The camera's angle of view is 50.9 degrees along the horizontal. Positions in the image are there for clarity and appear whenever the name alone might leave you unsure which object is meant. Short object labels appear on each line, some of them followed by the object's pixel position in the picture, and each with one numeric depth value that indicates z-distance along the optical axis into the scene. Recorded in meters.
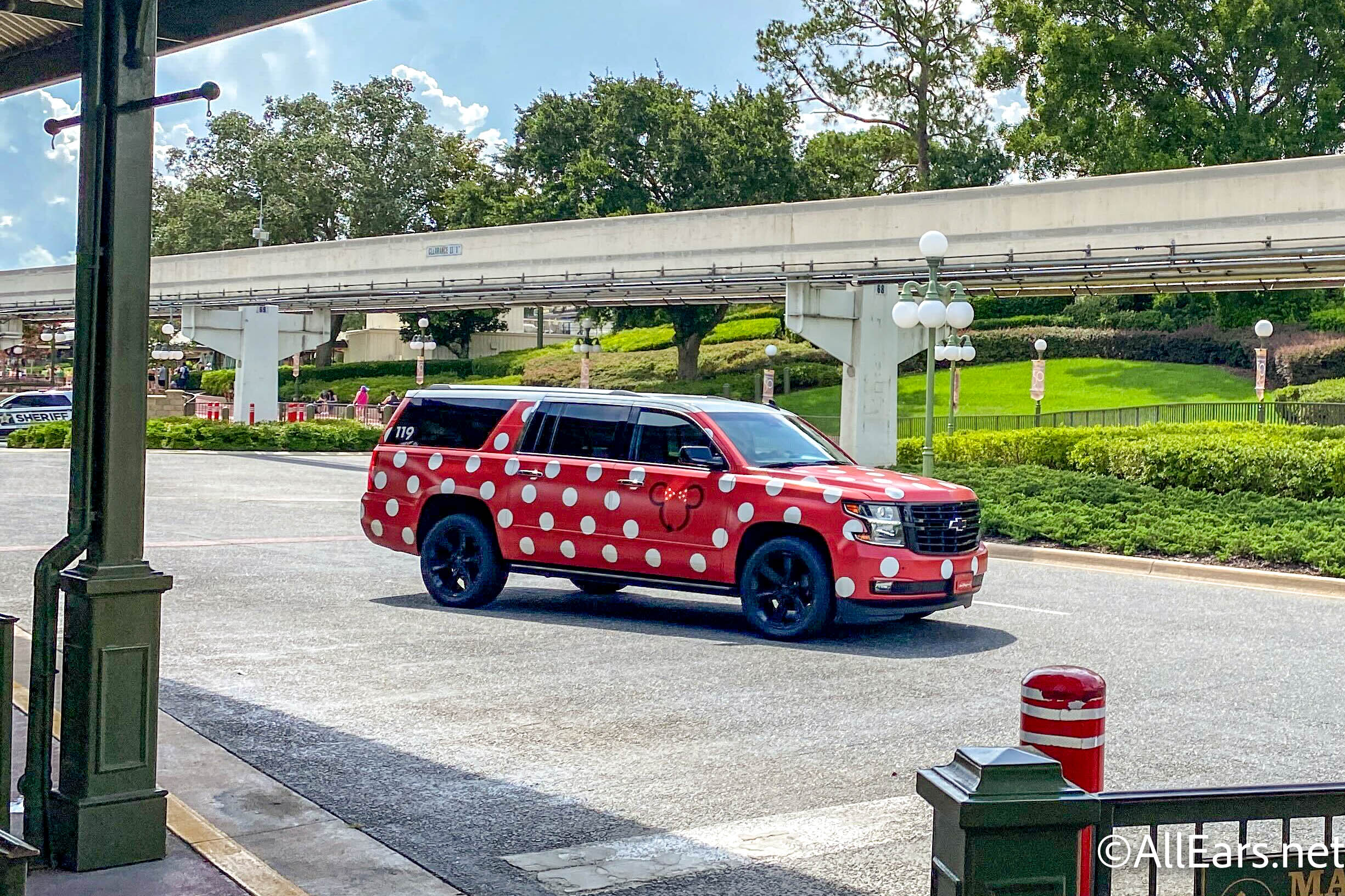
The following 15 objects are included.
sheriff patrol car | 46.25
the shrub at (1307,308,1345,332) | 54.44
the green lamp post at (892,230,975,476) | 22.61
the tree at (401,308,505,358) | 79.94
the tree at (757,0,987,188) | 71.44
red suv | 11.38
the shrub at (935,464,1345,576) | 17.44
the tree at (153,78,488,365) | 82.25
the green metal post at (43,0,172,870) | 5.43
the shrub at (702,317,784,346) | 71.62
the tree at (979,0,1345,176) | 58.38
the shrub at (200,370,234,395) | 78.62
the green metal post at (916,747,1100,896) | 3.03
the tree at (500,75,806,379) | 63.84
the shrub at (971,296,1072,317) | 67.81
